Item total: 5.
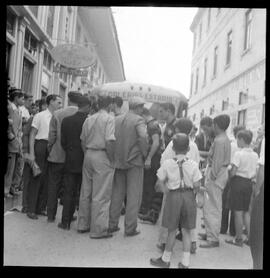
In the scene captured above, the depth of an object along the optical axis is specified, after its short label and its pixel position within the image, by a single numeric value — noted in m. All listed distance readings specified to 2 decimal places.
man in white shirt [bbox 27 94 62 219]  3.22
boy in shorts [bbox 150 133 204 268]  2.88
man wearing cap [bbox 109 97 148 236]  3.38
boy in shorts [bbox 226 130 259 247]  3.20
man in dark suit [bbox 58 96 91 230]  3.39
